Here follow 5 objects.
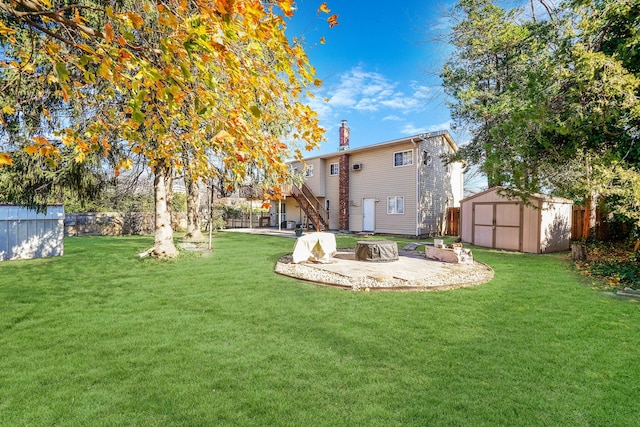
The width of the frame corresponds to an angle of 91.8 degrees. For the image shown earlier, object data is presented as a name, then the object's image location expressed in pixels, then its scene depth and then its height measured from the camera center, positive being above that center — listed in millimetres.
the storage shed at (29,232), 9312 -750
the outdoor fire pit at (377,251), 8734 -1038
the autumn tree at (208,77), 1862 +1052
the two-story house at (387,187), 17391 +1813
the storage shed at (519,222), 11398 -179
